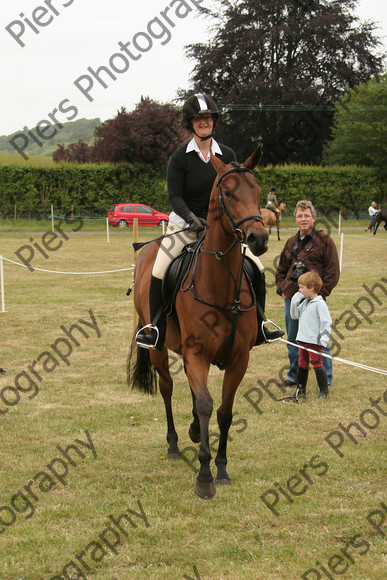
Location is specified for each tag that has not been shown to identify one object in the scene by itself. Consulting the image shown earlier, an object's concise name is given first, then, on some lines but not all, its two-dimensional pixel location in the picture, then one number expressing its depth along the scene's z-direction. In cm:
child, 729
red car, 3538
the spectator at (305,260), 746
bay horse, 446
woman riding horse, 534
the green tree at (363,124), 4444
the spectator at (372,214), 3406
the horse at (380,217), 3238
